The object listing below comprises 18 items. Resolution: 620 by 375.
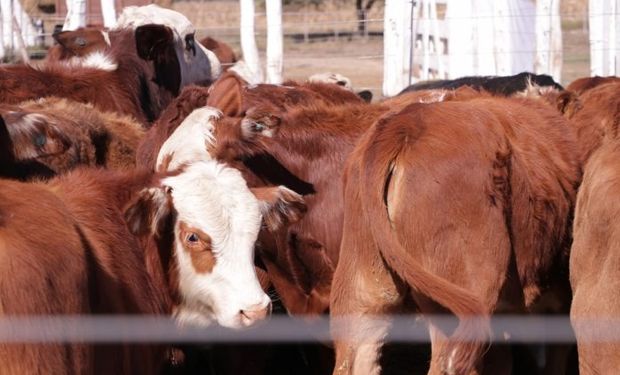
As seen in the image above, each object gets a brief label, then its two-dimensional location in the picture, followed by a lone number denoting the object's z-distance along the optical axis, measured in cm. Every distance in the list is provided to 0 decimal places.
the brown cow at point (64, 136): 554
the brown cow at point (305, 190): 541
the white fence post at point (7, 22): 1597
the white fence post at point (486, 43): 1240
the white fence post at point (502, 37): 1191
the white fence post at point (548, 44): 1162
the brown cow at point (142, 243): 346
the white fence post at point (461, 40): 1284
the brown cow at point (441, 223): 431
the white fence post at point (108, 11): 1231
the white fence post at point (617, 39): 1093
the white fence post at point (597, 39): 1115
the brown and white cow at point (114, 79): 695
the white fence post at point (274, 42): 1129
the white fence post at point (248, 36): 1180
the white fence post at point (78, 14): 1185
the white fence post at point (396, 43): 1141
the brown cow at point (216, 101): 566
